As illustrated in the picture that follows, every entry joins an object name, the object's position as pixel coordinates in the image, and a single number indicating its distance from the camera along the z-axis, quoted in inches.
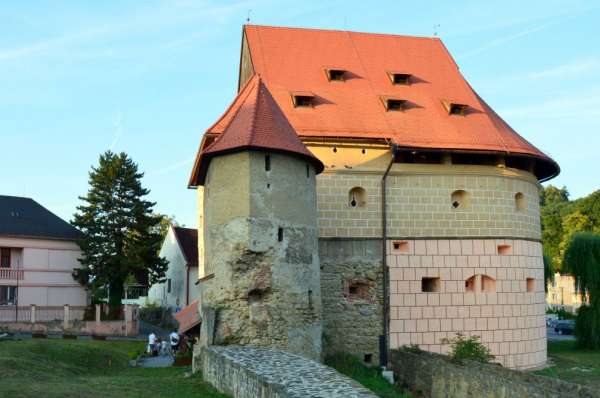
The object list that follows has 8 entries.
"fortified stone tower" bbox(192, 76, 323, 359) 611.2
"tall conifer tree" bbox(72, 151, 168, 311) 1230.9
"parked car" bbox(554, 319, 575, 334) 1588.1
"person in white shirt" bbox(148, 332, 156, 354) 933.8
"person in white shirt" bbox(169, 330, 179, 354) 904.3
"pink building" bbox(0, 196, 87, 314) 1204.5
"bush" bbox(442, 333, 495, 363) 745.6
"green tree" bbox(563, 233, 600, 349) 1071.0
